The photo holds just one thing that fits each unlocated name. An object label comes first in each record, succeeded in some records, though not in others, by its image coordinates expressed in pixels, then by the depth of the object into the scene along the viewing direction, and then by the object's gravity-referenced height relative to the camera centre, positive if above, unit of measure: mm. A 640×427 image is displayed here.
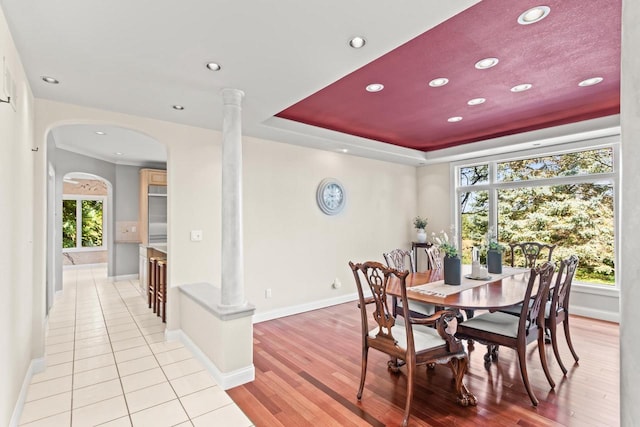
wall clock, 5000 +323
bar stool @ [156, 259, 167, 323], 4133 -895
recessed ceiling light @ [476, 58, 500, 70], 2664 +1257
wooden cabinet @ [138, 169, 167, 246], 7086 +534
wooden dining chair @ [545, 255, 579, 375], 2766 -819
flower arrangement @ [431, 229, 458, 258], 3092 -327
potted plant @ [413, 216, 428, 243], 6078 -247
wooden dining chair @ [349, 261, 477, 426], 2225 -901
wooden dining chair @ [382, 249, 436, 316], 3166 -875
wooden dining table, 2432 -650
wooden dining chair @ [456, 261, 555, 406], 2441 -904
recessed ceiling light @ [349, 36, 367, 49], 2075 +1119
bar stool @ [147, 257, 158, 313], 4598 -922
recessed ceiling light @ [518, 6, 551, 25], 2023 +1265
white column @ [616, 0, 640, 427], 682 -14
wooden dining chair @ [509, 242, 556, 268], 3986 -476
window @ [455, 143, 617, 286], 4480 +161
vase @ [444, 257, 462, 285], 3029 -513
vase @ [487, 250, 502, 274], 3664 -525
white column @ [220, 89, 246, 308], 2895 +169
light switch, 3787 -197
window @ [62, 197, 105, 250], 9352 -103
